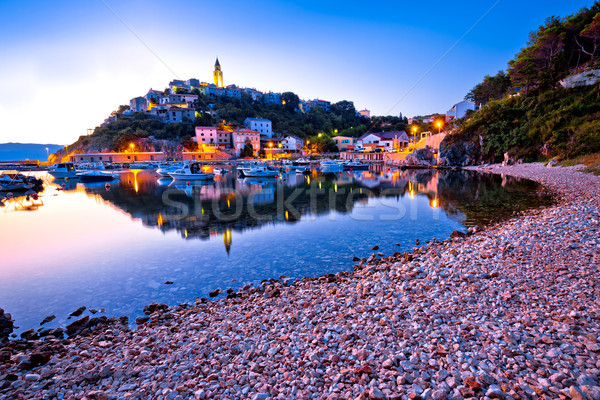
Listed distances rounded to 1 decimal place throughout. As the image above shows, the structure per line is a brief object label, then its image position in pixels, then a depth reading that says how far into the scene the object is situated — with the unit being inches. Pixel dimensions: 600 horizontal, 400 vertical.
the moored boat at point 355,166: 2262.6
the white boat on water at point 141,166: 2866.6
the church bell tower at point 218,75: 5305.1
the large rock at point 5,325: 232.8
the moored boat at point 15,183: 1293.1
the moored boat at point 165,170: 1892.0
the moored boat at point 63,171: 1962.4
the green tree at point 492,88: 2198.6
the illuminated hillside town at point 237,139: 3257.9
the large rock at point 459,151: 1915.6
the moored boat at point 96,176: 1774.1
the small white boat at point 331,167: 2171.5
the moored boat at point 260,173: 1622.8
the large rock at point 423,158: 2220.7
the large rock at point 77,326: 234.8
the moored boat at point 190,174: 1545.3
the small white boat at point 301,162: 2321.6
